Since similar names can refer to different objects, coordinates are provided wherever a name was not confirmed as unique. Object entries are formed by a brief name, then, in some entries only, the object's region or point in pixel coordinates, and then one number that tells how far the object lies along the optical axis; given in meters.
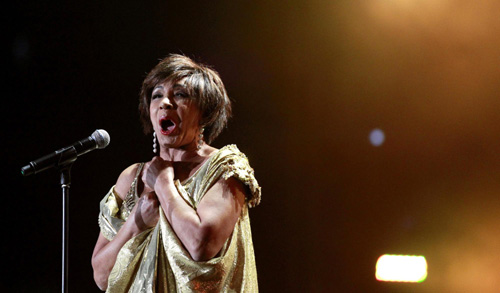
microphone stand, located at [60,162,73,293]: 5.83
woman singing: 5.78
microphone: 5.79
